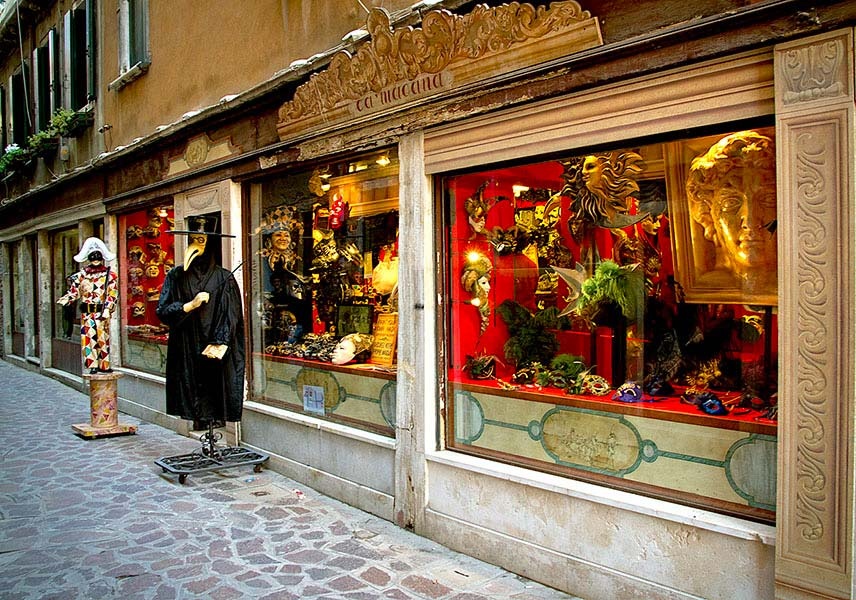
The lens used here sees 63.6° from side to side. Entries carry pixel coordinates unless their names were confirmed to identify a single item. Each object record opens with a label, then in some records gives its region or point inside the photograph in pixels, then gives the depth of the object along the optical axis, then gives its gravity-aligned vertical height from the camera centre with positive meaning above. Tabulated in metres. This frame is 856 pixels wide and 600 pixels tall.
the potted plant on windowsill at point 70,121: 12.16 +2.94
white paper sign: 6.72 -1.16
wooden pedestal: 8.75 -1.57
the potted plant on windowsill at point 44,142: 13.64 +2.90
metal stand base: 6.65 -1.77
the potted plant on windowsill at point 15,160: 15.42 +2.89
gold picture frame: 3.98 +0.15
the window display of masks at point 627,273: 3.85 +0.03
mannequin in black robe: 6.83 -0.57
